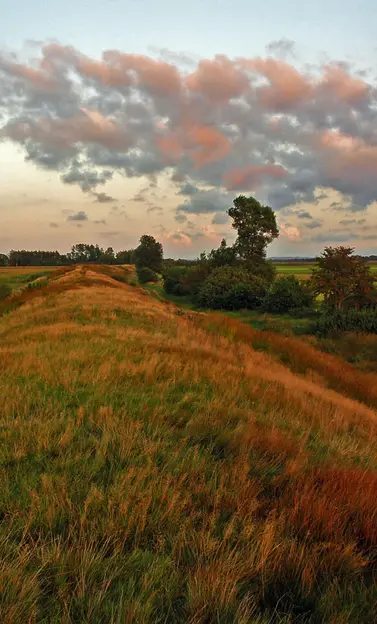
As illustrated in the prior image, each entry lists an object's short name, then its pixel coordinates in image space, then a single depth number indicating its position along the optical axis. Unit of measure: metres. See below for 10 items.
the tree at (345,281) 36.91
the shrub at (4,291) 40.22
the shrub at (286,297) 44.28
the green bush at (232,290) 50.50
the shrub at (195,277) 65.12
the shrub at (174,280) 69.94
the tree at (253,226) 57.50
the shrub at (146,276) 92.78
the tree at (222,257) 62.91
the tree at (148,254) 101.88
